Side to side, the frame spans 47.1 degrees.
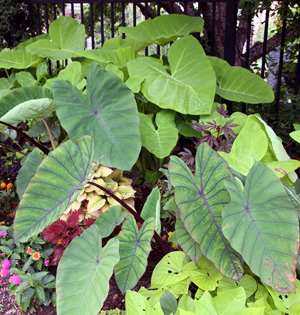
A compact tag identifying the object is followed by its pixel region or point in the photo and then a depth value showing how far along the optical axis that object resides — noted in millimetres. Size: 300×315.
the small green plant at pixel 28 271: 1530
